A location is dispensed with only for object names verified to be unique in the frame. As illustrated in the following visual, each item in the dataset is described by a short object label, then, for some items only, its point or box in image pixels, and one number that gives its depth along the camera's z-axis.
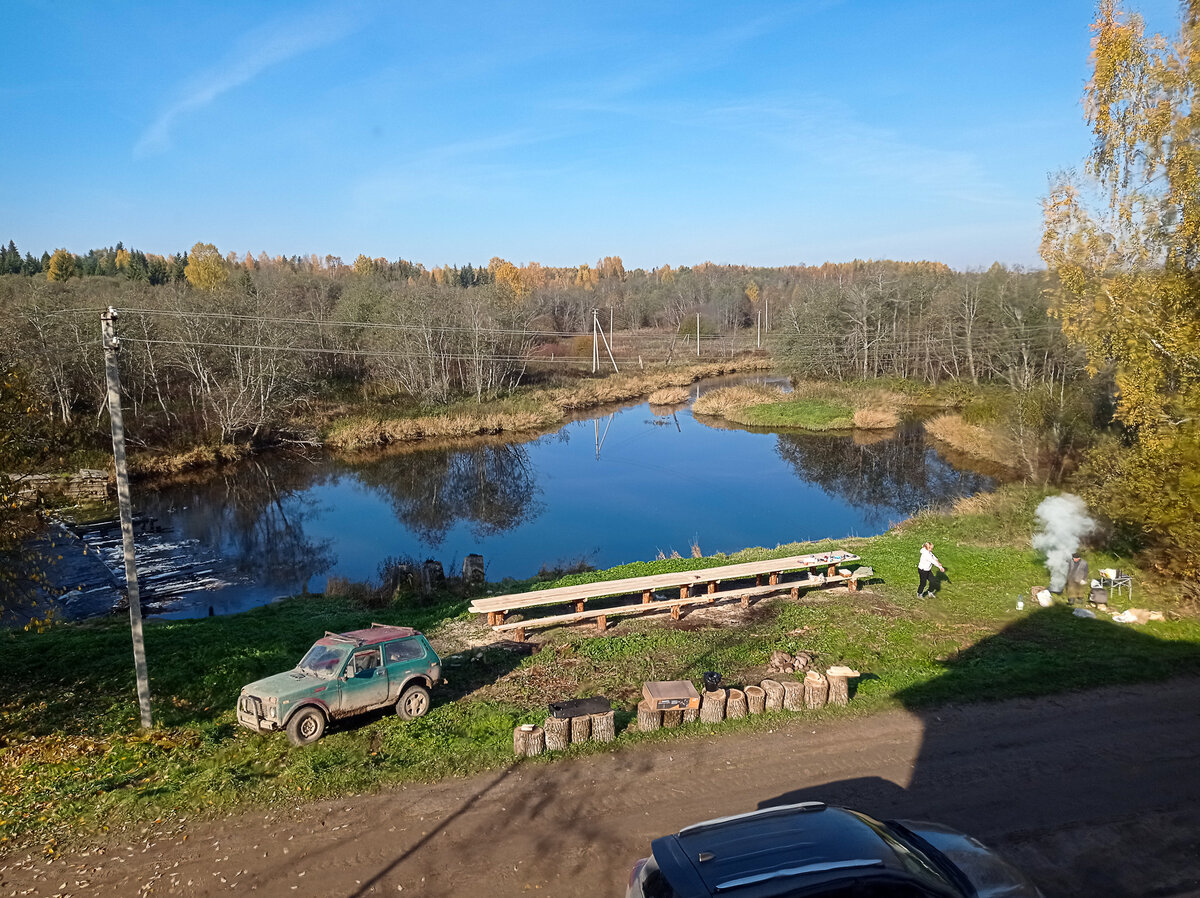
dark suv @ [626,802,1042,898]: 5.60
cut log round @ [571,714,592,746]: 10.91
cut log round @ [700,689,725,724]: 11.62
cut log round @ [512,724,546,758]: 10.73
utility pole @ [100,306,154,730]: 11.16
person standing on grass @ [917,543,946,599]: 17.47
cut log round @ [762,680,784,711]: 12.01
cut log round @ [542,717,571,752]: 10.84
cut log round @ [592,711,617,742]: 11.01
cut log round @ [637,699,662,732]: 11.38
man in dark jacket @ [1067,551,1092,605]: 16.86
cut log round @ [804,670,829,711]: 12.07
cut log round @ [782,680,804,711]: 12.03
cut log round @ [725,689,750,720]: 11.74
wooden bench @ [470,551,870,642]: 16.22
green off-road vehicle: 11.27
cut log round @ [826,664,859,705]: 12.12
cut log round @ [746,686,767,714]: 11.83
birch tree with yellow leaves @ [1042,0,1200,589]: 14.87
